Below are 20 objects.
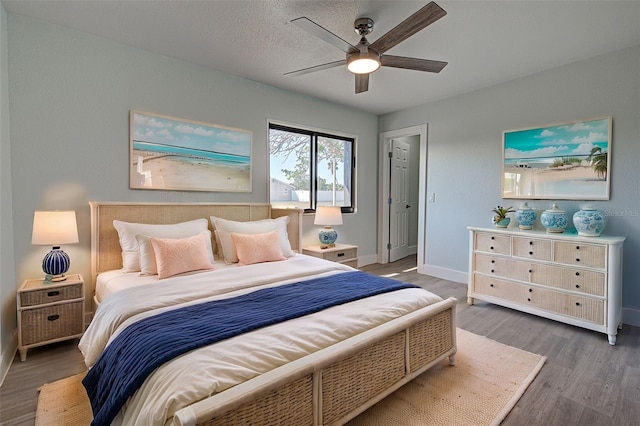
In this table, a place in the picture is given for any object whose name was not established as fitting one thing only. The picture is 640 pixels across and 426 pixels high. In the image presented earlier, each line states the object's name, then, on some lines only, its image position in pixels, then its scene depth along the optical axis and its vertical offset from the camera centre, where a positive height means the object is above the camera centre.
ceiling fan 1.88 +1.14
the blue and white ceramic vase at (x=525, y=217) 3.26 -0.14
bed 1.09 -0.67
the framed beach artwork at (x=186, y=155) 2.92 +0.51
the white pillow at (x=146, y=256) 2.36 -0.42
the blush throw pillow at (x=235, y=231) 2.88 -0.28
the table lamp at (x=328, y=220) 3.99 -0.22
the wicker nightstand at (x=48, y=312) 2.15 -0.81
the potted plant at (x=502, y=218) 3.47 -0.16
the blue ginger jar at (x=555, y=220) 2.96 -0.16
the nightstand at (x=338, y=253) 3.82 -0.64
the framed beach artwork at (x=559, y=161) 3.00 +0.46
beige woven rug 1.62 -1.15
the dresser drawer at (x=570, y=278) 2.60 -0.68
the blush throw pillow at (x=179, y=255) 2.29 -0.41
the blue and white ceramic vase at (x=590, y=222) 2.74 -0.16
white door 5.38 +0.04
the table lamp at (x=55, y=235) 2.21 -0.24
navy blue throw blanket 1.20 -0.59
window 4.00 +0.50
